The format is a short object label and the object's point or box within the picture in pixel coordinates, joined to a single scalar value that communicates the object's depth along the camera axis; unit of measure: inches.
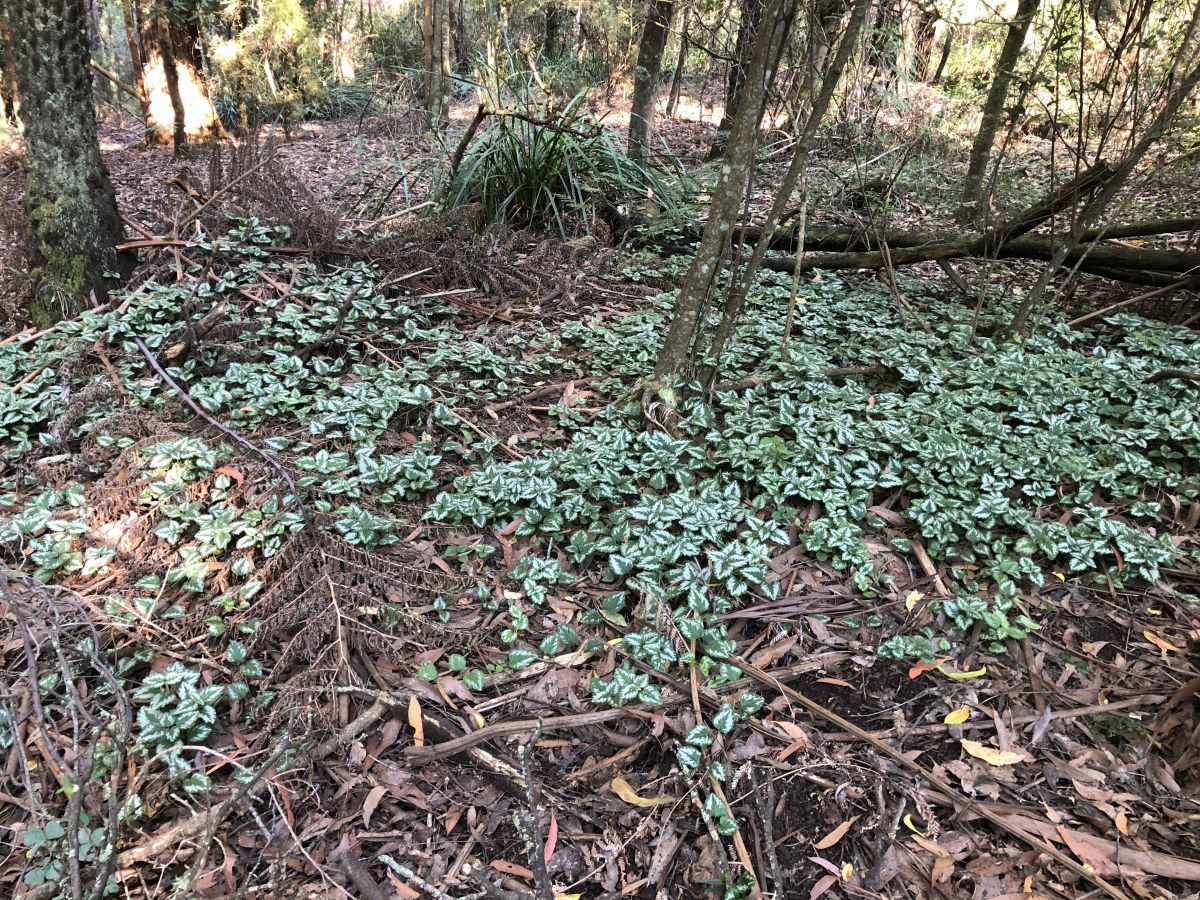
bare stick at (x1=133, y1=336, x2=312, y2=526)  92.3
